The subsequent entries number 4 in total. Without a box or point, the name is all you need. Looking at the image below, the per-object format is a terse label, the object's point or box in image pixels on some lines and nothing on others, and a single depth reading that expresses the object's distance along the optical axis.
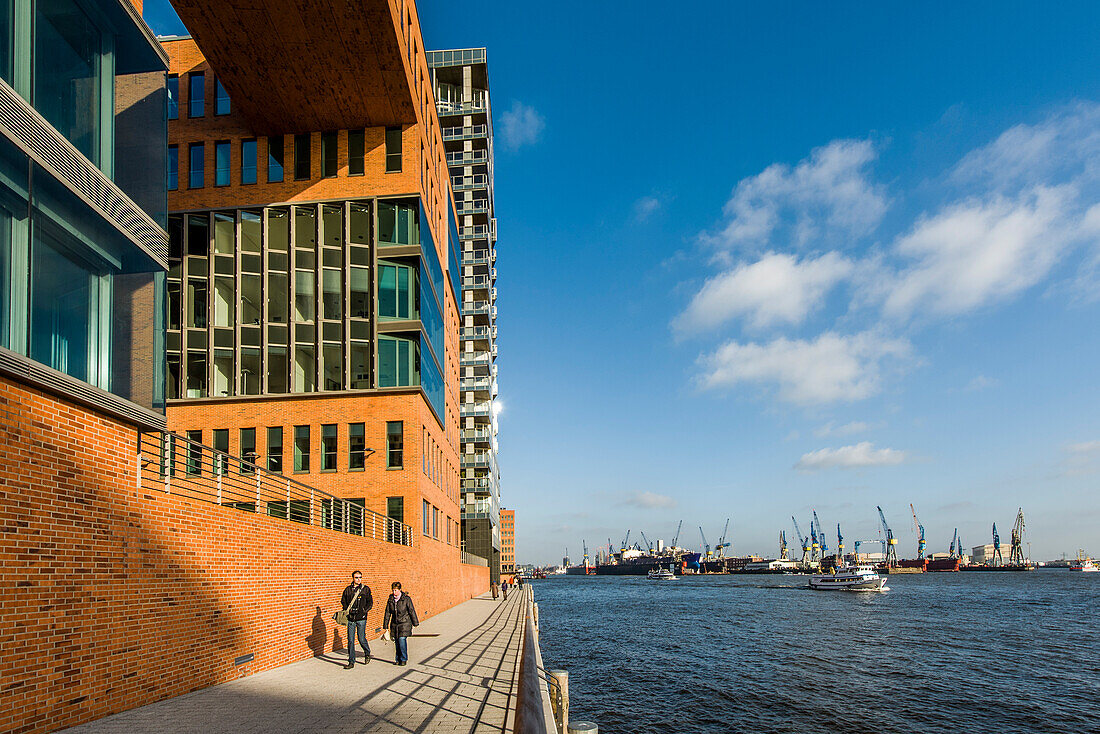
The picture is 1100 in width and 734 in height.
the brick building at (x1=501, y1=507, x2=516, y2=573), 153.62
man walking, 14.55
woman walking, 14.38
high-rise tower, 75.69
